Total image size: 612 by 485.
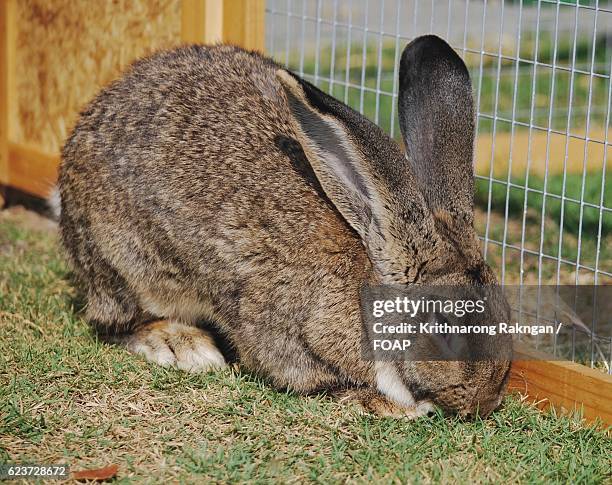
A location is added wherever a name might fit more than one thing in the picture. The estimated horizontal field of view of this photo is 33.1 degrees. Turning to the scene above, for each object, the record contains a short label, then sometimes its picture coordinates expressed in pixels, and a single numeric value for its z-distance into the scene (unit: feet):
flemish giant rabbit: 11.01
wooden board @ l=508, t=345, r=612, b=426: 11.52
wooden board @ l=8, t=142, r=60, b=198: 18.15
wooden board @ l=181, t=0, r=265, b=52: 15.42
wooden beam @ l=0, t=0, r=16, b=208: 18.80
